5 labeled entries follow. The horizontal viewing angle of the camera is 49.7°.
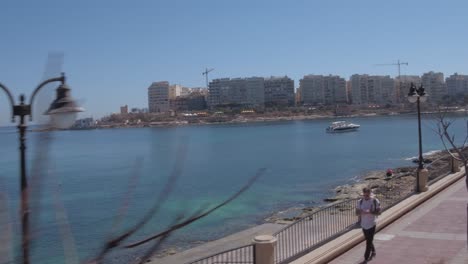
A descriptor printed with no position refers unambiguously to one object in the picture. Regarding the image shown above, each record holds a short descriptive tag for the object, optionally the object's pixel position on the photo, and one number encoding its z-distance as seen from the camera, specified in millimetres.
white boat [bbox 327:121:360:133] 132500
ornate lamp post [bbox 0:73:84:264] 4137
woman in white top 10914
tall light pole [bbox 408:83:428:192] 17953
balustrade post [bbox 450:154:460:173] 22125
